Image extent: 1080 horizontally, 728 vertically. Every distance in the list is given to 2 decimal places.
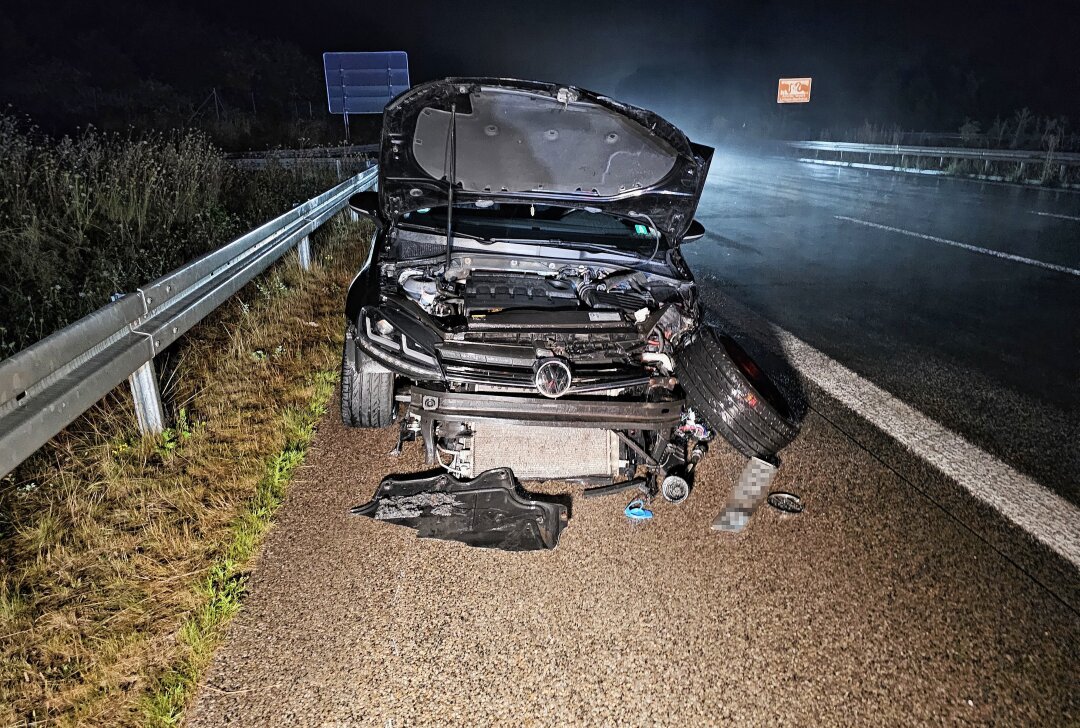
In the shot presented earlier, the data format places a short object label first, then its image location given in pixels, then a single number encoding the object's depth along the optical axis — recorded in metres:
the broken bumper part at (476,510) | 2.93
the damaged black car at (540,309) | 3.16
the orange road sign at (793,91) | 41.88
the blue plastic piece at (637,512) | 3.10
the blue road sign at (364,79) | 23.14
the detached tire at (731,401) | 3.35
